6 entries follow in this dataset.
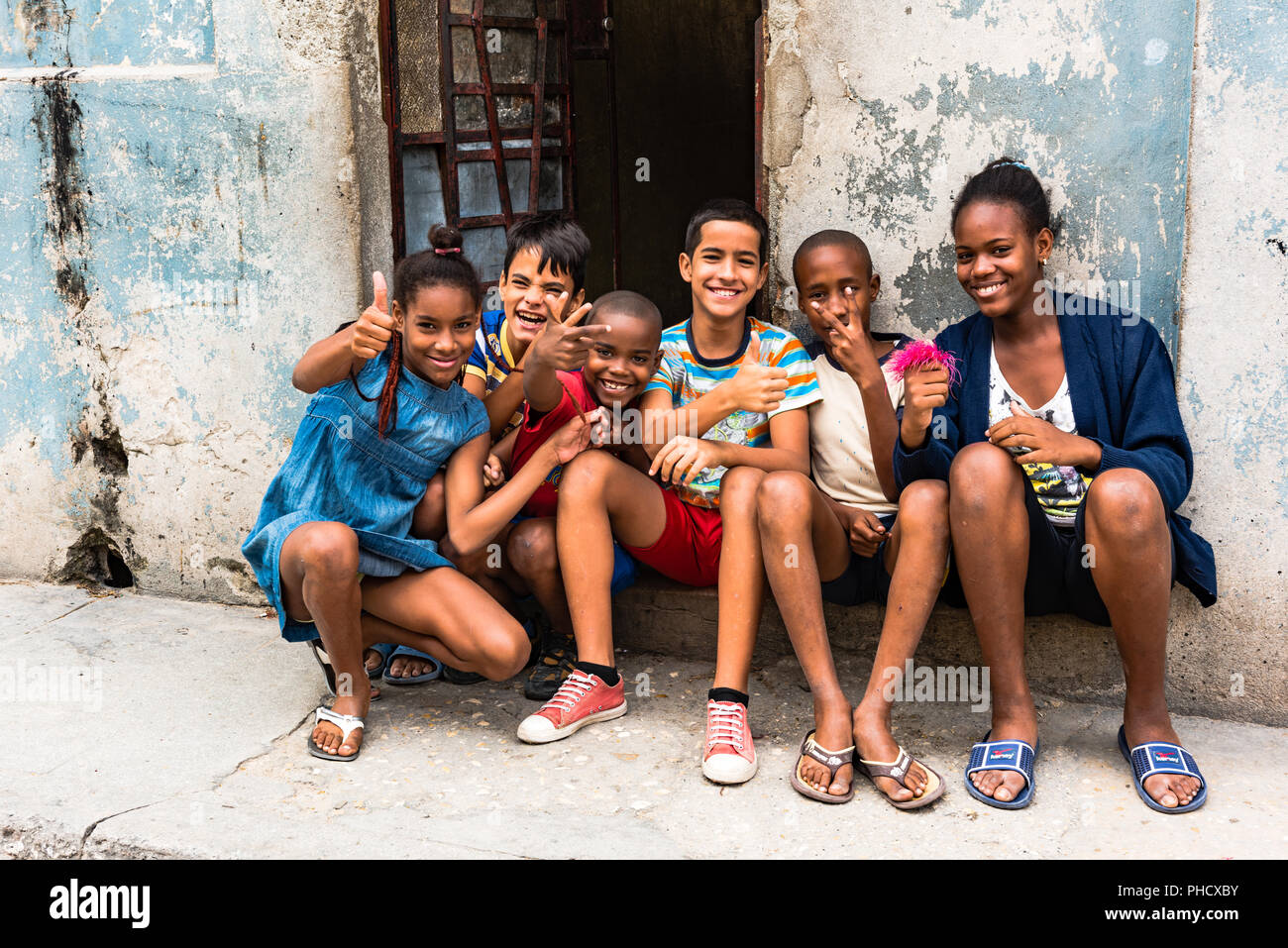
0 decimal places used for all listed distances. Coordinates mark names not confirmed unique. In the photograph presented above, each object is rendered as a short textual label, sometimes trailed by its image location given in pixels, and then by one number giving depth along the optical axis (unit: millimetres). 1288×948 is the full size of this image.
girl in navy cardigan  2293
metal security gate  3363
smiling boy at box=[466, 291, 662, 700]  2602
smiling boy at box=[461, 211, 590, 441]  2957
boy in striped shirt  2521
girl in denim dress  2607
